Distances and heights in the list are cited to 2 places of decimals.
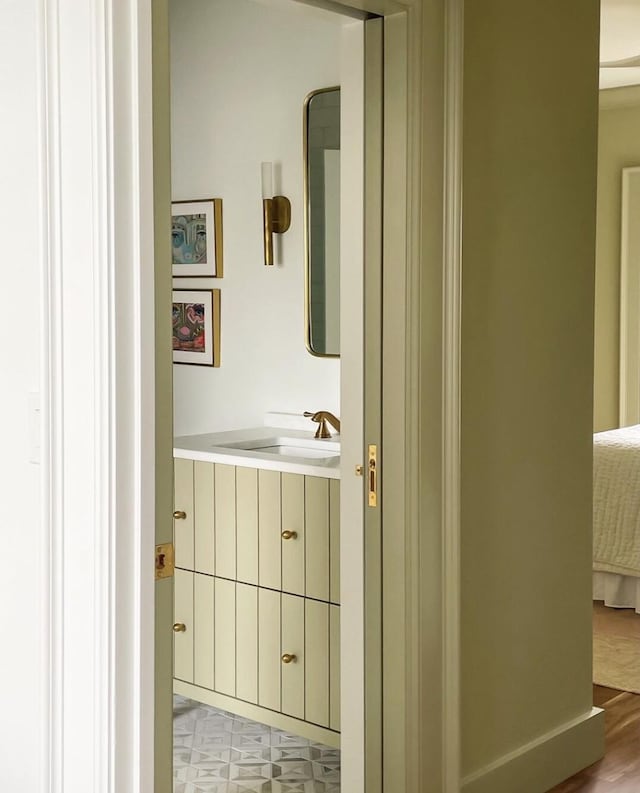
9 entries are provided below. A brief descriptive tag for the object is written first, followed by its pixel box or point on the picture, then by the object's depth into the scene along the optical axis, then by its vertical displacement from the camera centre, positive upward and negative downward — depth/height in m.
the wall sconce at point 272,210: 3.87 +0.43
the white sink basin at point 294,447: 3.62 -0.41
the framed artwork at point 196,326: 4.20 +0.01
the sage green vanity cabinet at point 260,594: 3.12 -0.82
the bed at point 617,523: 4.83 -0.89
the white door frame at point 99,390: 1.69 -0.10
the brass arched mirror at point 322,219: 3.70 +0.38
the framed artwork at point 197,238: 4.16 +0.36
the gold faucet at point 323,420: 3.63 -0.31
